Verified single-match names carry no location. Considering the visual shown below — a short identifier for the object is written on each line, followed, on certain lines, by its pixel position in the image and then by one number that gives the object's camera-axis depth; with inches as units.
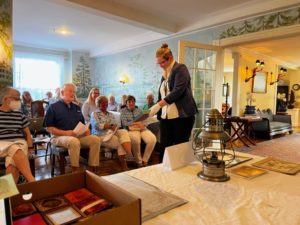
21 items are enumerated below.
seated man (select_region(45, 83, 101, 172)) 103.0
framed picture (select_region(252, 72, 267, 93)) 273.4
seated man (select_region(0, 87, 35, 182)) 86.5
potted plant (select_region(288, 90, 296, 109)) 370.0
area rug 168.8
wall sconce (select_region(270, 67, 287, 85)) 301.9
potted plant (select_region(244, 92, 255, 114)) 255.7
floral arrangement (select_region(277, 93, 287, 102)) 364.8
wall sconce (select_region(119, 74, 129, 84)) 258.8
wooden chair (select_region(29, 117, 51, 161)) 138.9
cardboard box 21.0
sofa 234.2
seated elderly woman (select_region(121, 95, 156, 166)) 130.3
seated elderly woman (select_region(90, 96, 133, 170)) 124.3
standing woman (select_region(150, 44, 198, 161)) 75.7
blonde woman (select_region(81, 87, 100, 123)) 157.8
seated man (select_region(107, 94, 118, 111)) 217.5
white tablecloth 28.8
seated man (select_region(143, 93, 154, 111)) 196.9
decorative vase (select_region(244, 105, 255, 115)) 254.9
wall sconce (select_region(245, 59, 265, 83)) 255.8
